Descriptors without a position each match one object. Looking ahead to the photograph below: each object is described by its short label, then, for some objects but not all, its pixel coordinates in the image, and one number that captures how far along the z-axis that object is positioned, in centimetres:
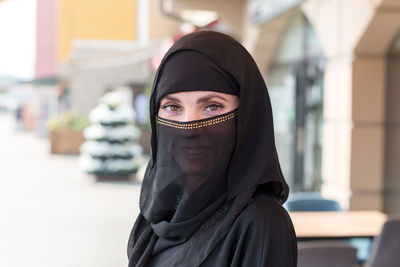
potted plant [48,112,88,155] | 1956
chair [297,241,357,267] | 355
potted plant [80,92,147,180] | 1343
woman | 149
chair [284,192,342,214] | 547
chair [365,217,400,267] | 396
